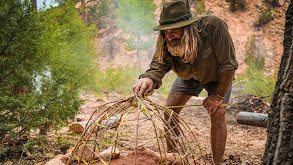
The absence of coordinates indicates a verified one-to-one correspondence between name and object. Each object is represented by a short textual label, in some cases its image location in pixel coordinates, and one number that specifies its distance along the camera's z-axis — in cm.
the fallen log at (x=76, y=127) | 309
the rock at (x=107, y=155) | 186
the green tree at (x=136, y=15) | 1300
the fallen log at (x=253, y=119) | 327
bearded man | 184
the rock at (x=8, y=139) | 226
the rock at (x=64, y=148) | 255
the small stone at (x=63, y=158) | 188
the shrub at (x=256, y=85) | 654
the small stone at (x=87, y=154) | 183
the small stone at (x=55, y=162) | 166
